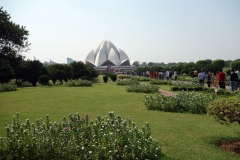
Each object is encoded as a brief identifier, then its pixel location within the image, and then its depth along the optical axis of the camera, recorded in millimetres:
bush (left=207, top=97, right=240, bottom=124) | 3486
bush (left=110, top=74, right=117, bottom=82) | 22219
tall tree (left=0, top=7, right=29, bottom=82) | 19141
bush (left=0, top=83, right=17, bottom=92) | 13433
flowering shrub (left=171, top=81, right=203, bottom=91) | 11773
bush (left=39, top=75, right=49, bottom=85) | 17750
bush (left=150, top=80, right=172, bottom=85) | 16328
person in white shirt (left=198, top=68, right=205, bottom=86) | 13647
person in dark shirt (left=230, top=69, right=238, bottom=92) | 10727
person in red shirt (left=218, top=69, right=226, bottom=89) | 11281
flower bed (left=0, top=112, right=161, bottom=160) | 2949
